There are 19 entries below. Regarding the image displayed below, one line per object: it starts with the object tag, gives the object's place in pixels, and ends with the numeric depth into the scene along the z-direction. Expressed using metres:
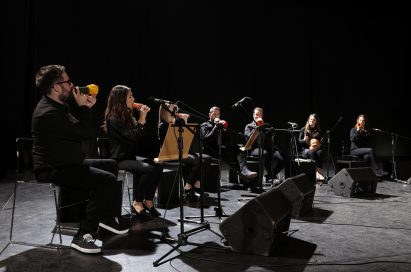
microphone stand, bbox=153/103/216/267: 2.93
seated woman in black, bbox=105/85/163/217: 3.88
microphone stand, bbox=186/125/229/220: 3.85
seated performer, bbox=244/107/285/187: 6.07
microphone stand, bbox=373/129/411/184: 7.09
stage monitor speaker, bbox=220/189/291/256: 2.75
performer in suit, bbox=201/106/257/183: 5.71
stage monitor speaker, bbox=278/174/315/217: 3.88
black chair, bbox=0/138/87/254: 3.24
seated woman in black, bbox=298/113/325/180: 6.71
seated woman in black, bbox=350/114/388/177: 7.17
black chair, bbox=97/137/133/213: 4.01
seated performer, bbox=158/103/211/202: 4.65
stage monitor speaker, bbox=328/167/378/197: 5.27
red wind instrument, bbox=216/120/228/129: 3.63
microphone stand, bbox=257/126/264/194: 4.70
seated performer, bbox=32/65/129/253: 2.83
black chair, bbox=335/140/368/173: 6.66
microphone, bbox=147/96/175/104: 2.97
